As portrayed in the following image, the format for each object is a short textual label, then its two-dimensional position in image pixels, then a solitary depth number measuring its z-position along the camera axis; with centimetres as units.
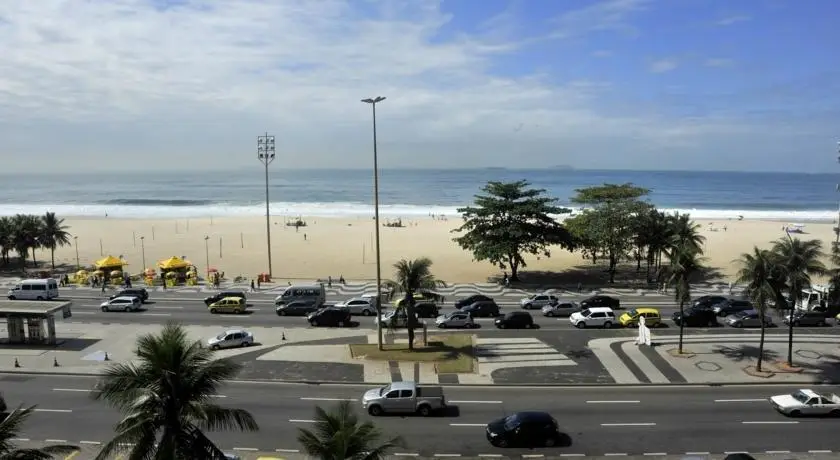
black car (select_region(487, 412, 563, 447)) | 2208
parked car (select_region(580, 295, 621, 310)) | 4503
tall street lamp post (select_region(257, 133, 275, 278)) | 6222
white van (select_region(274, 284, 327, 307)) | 4703
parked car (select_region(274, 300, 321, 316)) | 4525
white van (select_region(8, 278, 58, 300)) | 4909
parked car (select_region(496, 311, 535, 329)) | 4041
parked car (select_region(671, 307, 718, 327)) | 4091
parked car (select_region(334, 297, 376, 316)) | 4557
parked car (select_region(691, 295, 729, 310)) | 4424
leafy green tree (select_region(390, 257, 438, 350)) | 3288
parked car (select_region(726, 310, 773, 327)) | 4062
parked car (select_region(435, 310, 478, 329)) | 4106
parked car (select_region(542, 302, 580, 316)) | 4444
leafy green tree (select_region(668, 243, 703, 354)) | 3328
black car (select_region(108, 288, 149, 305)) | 4875
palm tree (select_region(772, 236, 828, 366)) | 2978
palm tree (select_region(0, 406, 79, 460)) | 1206
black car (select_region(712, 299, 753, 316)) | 4338
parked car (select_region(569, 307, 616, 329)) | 4069
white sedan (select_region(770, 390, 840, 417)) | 2475
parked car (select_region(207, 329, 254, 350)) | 3612
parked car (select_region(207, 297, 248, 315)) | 4584
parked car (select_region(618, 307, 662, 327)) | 4066
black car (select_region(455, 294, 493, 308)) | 4628
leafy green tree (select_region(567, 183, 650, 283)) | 5572
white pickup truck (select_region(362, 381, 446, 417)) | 2500
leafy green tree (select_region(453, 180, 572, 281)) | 5572
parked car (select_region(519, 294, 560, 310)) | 4688
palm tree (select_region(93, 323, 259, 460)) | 1301
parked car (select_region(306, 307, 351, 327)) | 4200
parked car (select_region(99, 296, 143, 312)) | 4619
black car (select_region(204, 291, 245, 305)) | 4756
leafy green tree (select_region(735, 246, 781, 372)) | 2970
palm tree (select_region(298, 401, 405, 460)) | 1244
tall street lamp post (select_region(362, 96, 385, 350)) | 3344
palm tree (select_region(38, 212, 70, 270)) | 6303
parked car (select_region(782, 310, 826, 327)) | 4047
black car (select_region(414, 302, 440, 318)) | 4372
